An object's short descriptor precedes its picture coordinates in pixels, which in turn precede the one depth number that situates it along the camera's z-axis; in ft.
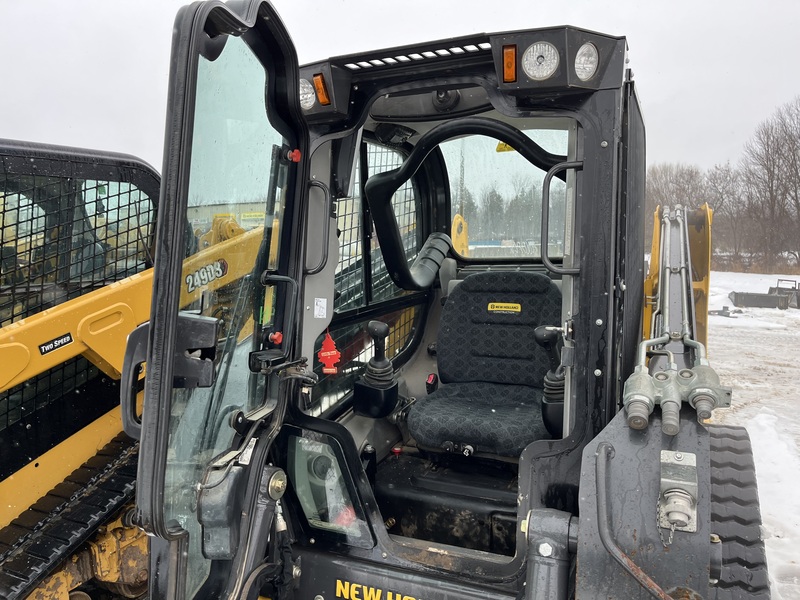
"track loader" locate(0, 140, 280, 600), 8.15
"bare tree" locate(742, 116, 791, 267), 83.10
